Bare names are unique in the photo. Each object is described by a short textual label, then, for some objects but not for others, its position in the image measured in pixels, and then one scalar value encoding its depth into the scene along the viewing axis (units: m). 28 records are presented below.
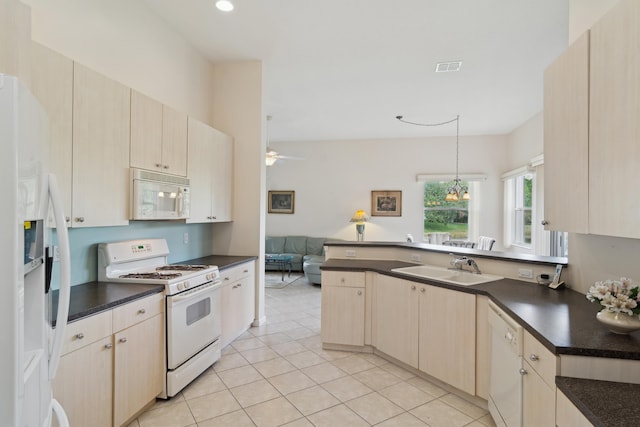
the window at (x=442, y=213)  7.39
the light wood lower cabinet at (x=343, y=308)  3.20
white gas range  2.37
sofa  7.25
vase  1.37
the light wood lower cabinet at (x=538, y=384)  1.35
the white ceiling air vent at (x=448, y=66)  3.79
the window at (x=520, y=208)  5.92
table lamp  7.32
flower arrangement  1.37
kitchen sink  2.69
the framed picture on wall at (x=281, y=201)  7.96
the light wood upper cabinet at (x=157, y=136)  2.51
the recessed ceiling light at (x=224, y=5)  2.79
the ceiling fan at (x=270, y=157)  5.30
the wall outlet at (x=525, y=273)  2.50
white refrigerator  0.82
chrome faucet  2.79
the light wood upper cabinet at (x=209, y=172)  3.22
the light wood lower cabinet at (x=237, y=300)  3.22
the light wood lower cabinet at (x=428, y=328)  2.34
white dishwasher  1.68
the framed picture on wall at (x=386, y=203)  7.45
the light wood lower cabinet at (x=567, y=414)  1.11
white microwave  2.47
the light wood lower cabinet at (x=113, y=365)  1.67
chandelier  5.89
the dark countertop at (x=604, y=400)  1.00
